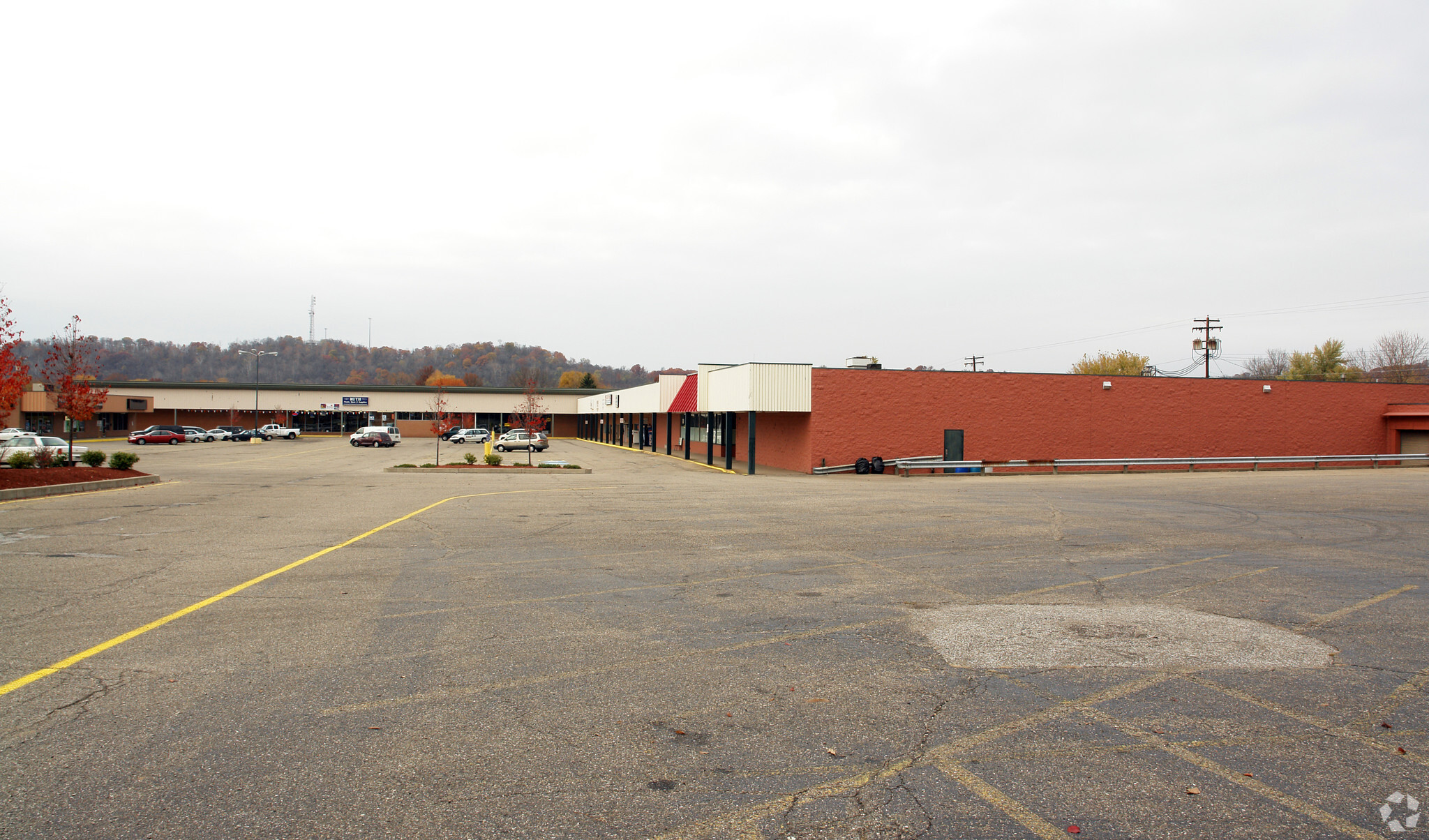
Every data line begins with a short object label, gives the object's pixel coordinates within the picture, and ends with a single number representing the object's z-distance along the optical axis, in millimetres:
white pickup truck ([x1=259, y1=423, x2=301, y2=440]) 68688
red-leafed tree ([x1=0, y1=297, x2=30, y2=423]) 20359
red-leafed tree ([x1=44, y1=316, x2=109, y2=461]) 26906
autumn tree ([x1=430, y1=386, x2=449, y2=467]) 73638
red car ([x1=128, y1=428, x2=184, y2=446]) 59344
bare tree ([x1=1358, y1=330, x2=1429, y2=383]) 83062
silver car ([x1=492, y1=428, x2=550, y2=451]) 53156
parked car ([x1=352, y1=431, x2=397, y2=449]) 58094
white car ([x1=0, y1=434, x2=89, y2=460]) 28223
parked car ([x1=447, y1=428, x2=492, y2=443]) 67688
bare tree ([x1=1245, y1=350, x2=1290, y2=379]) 108756
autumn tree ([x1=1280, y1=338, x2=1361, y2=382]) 78938
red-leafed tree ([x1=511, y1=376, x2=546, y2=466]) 49625
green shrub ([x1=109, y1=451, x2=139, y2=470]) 26375
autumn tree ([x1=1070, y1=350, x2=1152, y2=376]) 95162
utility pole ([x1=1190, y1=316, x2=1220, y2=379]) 63125
